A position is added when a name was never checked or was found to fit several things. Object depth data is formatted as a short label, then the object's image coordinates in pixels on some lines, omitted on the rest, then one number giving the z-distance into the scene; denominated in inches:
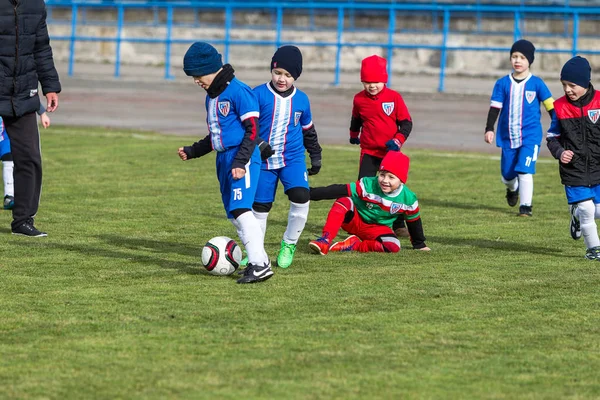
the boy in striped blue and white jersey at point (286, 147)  603.4
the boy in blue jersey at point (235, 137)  538.5
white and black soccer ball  565.2
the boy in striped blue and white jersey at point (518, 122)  836.2
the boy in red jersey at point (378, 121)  721.8
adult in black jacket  678.5
